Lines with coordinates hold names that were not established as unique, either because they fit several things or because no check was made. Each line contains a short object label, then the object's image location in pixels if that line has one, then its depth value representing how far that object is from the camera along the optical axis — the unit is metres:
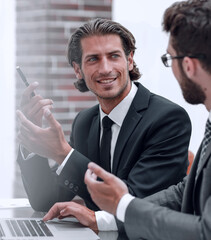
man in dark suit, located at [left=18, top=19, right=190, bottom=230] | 1.57
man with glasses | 1.26
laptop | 1.40
